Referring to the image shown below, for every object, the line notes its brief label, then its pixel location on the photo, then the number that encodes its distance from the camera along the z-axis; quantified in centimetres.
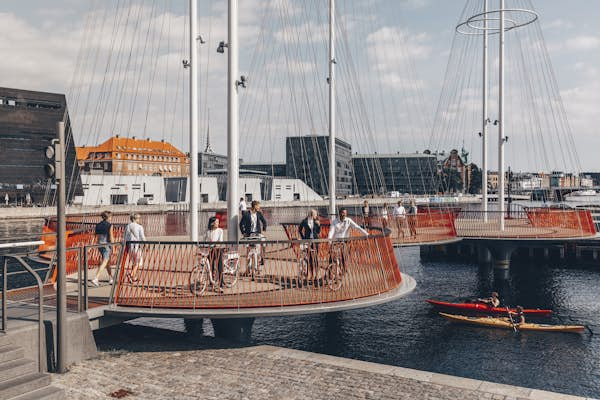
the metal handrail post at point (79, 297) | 888
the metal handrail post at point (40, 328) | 781
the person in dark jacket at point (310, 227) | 1252
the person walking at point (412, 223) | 2325
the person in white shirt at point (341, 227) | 1158
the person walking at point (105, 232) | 1151
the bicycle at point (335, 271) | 1000
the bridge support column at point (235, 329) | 1132
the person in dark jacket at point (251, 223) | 1270
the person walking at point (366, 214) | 2114
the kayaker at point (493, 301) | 1898
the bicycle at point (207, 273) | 974
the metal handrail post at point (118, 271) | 948
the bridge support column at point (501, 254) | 2672
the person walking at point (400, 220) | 2296
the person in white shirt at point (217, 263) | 977
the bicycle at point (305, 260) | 992
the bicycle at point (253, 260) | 1040
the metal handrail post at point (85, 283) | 893
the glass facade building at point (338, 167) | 13512
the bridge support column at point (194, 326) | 1515
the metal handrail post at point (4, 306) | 770
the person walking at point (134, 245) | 992
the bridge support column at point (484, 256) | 3241
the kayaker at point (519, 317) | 1720
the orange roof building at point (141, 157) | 13088
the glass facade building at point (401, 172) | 17125
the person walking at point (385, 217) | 2210
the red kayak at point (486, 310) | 1877
